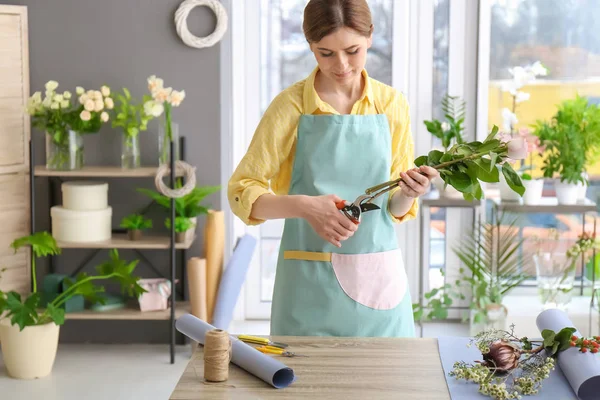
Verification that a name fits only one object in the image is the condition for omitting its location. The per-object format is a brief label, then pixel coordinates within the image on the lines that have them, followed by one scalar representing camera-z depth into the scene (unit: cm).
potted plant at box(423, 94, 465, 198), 458
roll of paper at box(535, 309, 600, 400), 178
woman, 228
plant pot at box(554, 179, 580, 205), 453
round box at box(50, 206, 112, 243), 437
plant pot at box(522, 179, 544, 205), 454
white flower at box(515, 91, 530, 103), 465
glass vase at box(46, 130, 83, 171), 434
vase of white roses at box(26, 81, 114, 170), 427
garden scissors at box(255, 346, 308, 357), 201
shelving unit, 433
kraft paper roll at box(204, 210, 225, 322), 445
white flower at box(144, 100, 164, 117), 430
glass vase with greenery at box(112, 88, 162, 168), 438
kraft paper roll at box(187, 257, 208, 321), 436
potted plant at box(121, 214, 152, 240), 443
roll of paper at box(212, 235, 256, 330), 440
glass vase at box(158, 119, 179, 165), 440
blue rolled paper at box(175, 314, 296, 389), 184
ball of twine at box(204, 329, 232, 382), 183
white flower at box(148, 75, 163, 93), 429
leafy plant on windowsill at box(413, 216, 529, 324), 460
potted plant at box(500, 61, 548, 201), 455
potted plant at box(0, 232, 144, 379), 410
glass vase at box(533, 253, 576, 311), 450
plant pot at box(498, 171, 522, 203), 460
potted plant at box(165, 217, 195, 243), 443
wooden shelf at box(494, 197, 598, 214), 451
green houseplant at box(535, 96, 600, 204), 447
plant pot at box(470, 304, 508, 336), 457
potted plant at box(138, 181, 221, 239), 448
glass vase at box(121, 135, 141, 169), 445
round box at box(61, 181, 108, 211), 438
